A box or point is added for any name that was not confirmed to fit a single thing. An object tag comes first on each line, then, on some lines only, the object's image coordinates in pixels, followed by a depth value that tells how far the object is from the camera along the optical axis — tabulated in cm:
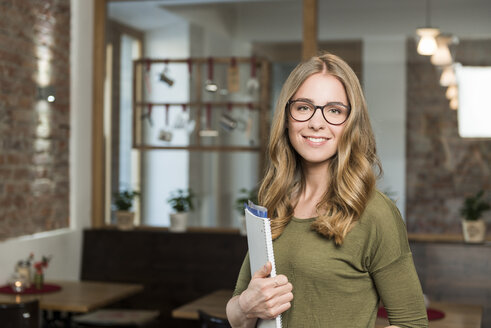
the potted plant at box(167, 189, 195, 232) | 564
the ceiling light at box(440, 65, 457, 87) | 527
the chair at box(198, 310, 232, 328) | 365
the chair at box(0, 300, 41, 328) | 384
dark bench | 543
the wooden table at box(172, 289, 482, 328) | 381
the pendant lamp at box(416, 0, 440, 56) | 528
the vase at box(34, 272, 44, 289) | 464
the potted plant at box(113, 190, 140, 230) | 576
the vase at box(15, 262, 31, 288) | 462
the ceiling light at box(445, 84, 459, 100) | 528
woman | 147
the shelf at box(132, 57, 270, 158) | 567
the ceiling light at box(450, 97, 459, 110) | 528
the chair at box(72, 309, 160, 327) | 493
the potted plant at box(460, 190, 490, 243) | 508
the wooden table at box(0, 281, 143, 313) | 423
